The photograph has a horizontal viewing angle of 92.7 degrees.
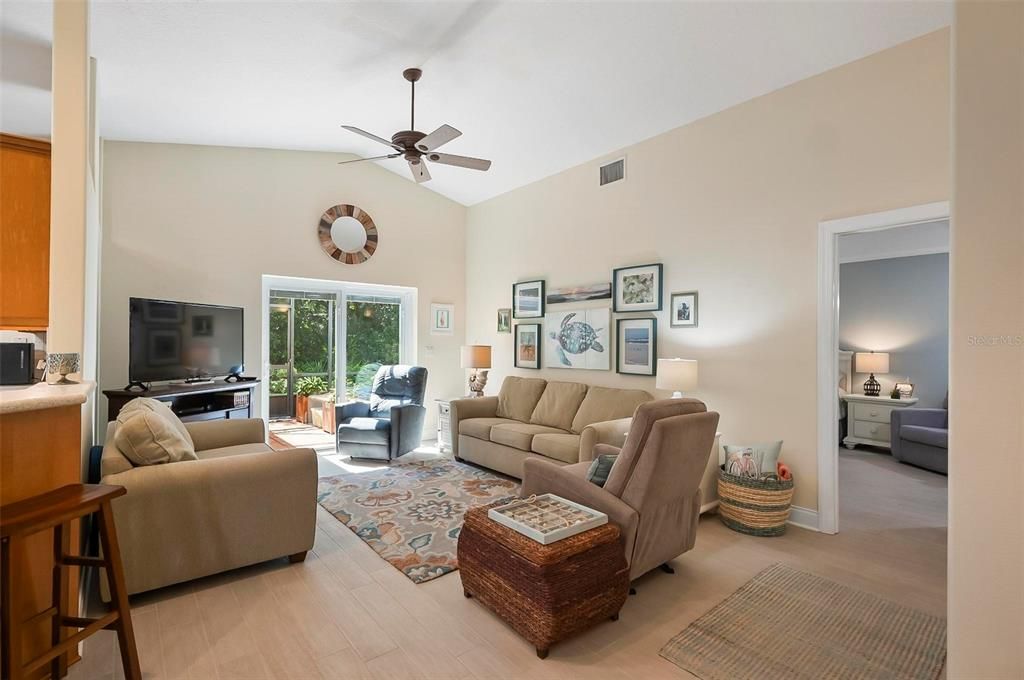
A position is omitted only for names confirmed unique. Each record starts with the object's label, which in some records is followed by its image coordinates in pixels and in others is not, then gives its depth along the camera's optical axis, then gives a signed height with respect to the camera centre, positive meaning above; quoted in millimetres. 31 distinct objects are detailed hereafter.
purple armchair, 4762 -984
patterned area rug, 2945 -1301
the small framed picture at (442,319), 6500 +264
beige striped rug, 1930 -1297
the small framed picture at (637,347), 4453 -67
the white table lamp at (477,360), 5734 -246
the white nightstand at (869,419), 5746 -947
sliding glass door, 5668 +4
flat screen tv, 4129 -29
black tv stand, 3881 -544
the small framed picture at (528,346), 5668 -80
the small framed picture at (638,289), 4402 +474
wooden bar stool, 1493 -836
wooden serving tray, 2061 -808
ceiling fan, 3186 +1328
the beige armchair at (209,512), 2350 -907
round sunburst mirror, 5637 +1236
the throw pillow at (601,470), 2600 -702
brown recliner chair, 2324 -729
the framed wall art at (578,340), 4898 -5
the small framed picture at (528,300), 5605 +462
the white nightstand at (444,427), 5812 -1068
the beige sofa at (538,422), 3992 -803
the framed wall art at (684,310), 4125 +258
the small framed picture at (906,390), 5867 -600
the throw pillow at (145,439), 2469 -522
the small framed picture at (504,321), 6068 +229
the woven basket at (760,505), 3229 -1107
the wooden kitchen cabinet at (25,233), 2494 +543
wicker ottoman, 1955 -1023
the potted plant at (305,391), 5879 -638
